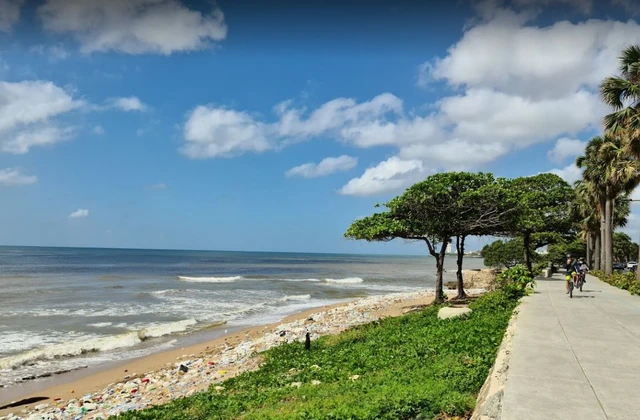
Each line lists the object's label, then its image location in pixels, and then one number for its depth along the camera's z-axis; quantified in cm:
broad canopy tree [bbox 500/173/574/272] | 3353
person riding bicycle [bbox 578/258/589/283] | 2068
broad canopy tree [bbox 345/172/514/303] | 1977
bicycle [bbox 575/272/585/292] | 2071
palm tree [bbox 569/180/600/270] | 4066
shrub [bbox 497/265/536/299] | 1806
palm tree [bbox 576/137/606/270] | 3459
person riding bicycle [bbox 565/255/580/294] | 1996
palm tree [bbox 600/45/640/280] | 1938
